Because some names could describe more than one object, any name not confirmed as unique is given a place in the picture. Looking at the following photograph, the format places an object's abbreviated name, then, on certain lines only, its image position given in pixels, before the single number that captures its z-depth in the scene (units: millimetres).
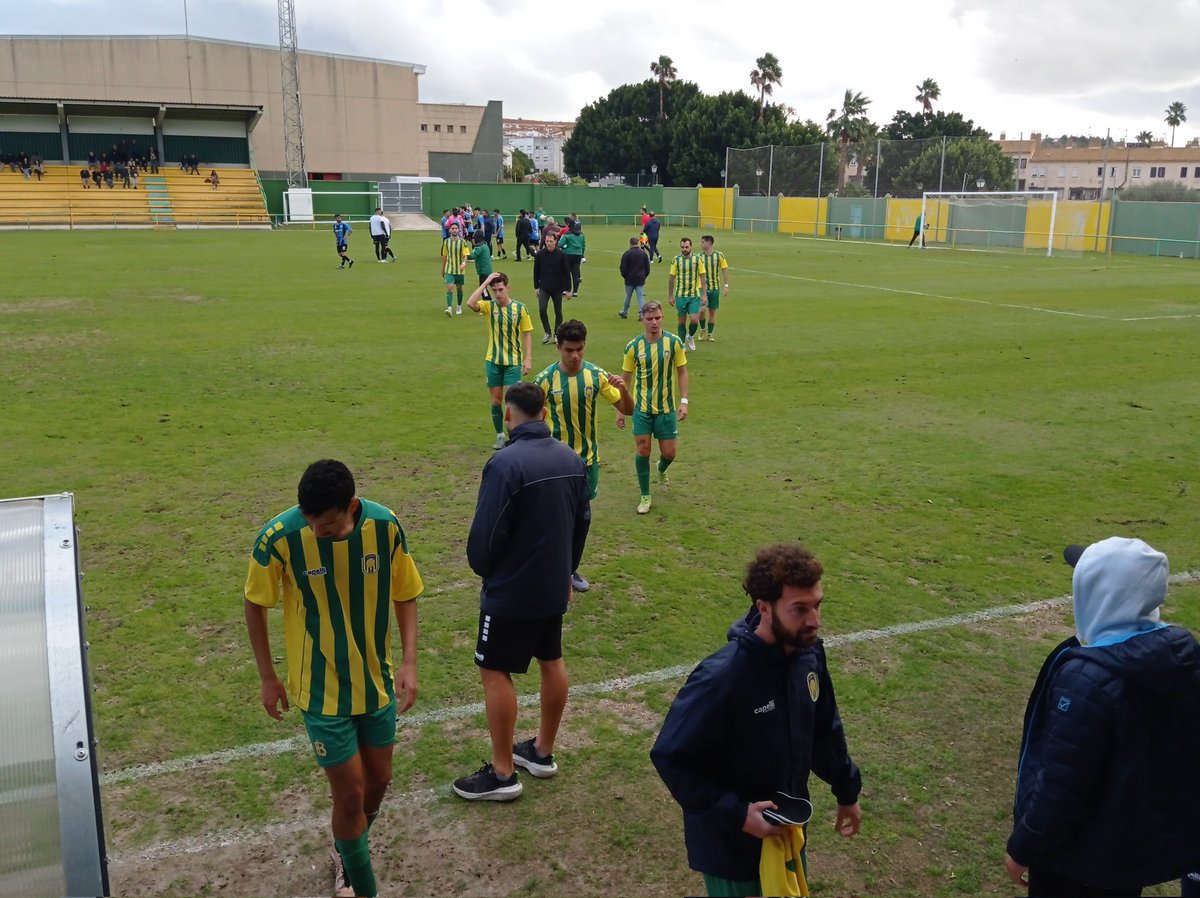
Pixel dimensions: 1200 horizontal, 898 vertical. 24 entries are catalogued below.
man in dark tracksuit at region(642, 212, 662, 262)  33219
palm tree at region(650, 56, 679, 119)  92625
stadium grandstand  54344
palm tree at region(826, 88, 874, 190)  85875
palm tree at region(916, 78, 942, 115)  97875
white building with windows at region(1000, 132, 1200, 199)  97875
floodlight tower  60156
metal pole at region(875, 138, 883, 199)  52688
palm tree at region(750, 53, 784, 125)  91562
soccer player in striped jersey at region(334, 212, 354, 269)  31000
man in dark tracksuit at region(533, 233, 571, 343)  17656
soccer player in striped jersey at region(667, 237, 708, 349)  17250
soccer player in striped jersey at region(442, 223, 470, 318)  20234
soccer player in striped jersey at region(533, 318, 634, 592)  7305
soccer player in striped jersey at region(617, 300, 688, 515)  8977
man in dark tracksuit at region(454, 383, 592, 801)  4742
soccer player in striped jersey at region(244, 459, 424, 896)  3916
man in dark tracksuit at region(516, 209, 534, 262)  35844
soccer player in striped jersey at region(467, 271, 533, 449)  10656
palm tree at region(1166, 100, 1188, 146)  126188
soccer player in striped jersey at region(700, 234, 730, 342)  17984
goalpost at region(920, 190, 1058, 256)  44219
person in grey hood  2979
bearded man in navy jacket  3033
